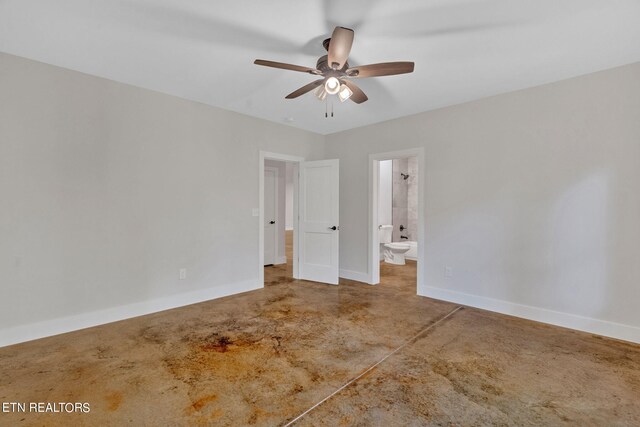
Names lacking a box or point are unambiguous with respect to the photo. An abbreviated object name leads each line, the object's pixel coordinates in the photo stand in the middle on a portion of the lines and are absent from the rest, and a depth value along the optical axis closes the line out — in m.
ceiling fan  1.98
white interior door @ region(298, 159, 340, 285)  4.84
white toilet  6.21
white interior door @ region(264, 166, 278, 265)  6.32
